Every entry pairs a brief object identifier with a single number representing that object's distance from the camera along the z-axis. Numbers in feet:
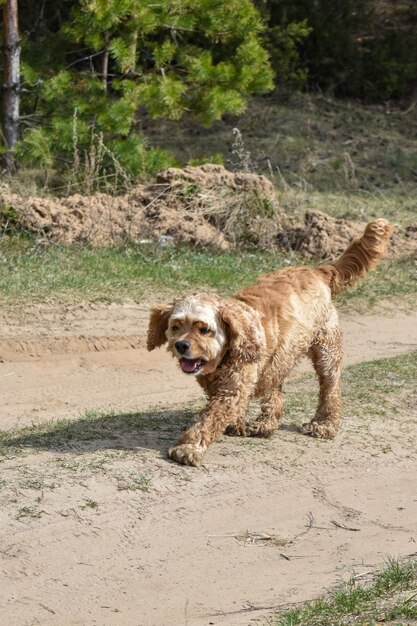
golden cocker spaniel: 23.53
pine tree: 51.90
